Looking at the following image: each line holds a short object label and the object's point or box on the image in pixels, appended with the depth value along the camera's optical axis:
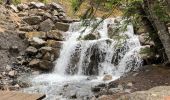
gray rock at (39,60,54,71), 17.19
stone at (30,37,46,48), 18.53
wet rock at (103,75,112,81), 14.35
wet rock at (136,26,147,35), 18.14
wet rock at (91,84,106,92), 12.43
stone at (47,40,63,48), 18.40
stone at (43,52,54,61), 17.59
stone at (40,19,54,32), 20.56
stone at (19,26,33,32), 20.42
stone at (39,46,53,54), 17.72
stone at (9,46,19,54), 18.54
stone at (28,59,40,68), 17.23
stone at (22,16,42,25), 21.47
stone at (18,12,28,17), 22.64
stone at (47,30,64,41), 19.14
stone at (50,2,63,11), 24.58
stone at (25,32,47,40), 19.33
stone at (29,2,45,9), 24.53
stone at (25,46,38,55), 18.23
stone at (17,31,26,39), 19.77
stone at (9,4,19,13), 23.15
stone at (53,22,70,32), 20.66
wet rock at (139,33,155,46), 15.97
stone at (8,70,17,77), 16.26
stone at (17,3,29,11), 23.86
